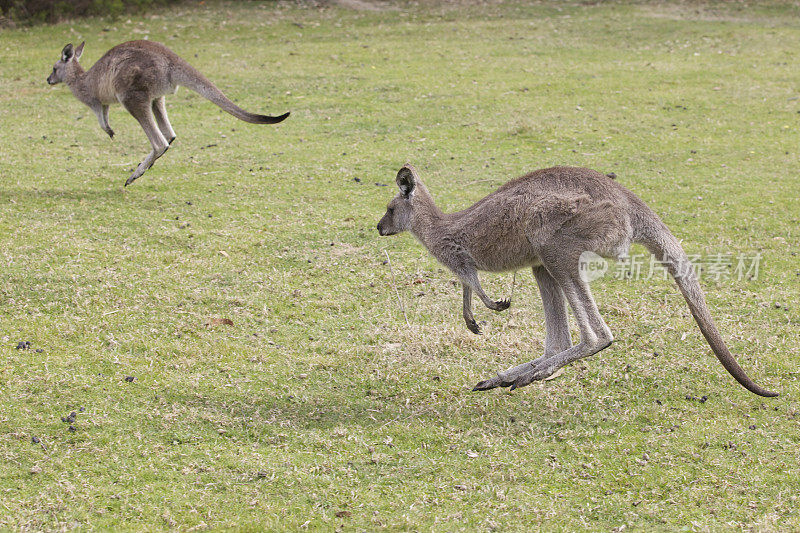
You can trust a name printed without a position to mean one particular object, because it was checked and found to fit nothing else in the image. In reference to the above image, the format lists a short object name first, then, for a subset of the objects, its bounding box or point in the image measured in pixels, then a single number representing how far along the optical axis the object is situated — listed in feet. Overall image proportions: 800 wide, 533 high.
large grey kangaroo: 26.03
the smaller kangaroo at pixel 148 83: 48.62
